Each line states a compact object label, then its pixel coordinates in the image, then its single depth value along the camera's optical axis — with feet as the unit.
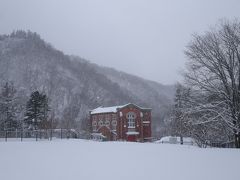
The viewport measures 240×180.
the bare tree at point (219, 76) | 67.77
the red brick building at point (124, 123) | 200.03
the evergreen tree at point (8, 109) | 156.41
